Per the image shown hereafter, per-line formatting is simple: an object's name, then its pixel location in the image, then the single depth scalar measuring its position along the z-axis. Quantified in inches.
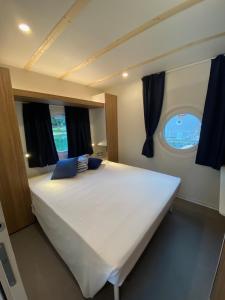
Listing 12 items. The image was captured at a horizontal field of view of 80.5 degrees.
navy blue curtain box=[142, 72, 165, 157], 101.7
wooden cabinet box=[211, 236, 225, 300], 37.0
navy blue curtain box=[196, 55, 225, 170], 78.2
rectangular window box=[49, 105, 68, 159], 107.4
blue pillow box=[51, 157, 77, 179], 91.1
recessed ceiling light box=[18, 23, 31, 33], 51.1
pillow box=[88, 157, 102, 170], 109.9
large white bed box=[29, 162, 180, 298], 39.6
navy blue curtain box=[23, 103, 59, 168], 92.3
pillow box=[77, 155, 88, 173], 102.7
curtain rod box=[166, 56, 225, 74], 82.9
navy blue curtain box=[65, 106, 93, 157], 114.8
